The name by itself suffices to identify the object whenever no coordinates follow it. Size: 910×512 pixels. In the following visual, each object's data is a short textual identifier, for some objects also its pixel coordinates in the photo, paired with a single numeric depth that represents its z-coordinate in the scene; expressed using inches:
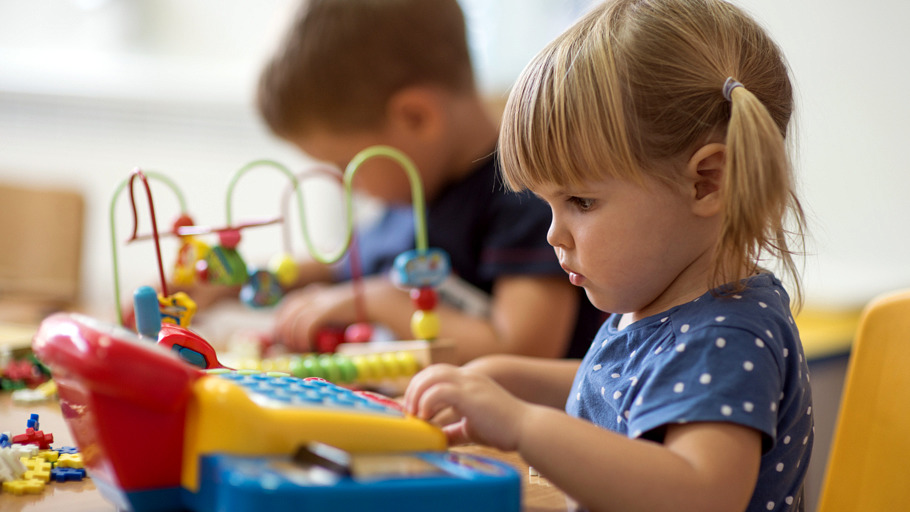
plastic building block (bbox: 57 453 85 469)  60.8
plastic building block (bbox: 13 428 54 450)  63.1
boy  85.2
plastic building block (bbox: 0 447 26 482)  59.3
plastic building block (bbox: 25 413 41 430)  64.2
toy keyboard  53.7
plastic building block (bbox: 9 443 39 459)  61.3
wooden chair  117.9
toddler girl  57.2
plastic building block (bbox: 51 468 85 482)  60.0
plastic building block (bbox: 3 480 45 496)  58.8
